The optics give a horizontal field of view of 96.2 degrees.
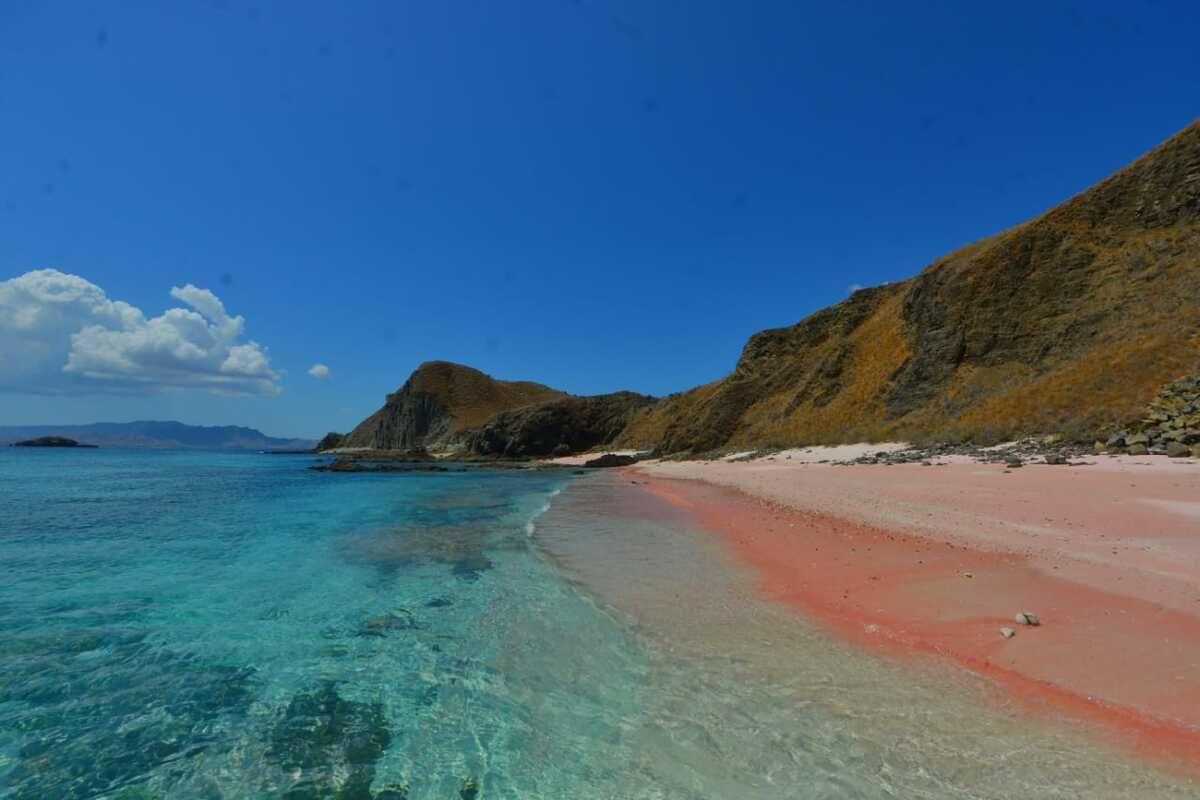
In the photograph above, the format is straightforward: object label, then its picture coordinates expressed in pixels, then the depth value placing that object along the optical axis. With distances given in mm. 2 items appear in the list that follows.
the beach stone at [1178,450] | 15568
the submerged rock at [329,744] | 4371
